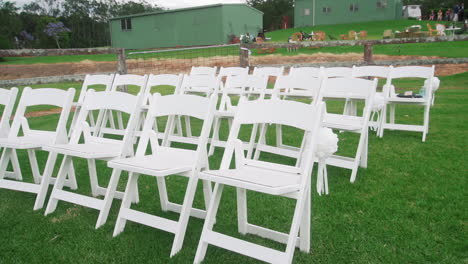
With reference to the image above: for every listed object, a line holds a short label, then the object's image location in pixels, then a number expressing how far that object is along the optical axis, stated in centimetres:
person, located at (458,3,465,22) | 3934
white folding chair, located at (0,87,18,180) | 441
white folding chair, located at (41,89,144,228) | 339
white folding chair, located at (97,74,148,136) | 598
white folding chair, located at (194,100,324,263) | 254
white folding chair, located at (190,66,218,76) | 748
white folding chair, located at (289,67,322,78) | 615
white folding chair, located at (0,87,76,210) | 389
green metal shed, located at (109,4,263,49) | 3334
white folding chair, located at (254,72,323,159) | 466
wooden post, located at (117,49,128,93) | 928
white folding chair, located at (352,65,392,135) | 586
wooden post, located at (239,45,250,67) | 1012
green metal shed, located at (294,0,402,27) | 4153
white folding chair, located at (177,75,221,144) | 581
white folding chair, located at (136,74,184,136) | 585
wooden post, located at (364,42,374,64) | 992
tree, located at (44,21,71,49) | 4638
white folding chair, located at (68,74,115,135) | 609
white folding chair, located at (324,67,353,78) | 627
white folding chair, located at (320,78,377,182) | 430
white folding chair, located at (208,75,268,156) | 527
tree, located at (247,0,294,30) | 6612
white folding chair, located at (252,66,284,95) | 710
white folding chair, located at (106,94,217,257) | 294
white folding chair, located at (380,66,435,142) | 581
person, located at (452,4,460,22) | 3796
